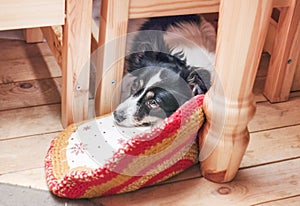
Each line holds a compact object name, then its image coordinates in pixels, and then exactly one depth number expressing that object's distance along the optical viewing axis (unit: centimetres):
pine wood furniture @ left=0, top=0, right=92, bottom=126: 138
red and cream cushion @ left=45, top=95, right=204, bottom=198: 139
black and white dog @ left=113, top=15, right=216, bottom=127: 155
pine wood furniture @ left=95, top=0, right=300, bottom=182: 129
